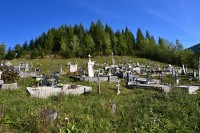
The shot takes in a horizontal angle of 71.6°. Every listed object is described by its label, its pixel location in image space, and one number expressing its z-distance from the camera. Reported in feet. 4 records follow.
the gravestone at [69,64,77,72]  62.54
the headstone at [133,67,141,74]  63.34
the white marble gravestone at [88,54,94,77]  48.77
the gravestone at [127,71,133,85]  42.69
